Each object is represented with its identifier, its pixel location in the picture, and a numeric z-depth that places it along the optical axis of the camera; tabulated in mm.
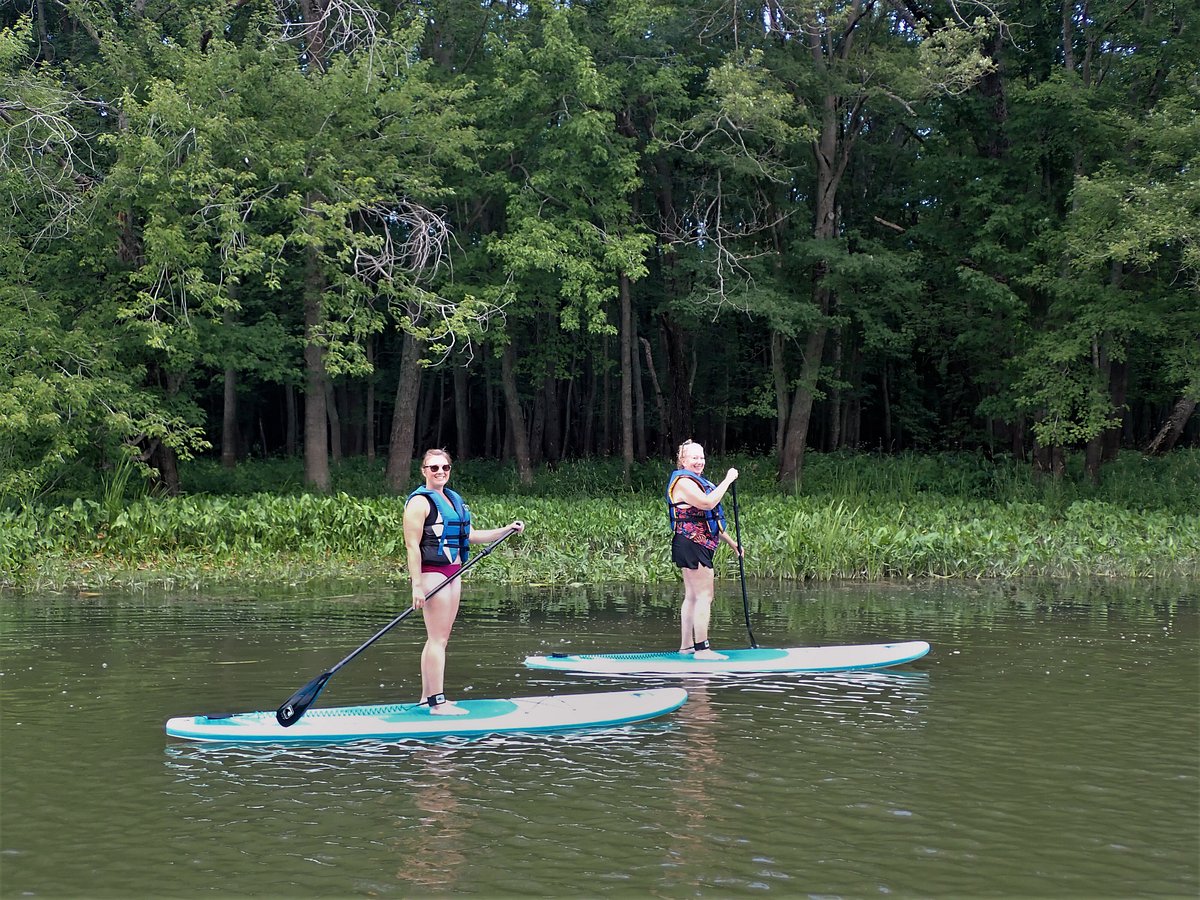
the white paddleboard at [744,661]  9094
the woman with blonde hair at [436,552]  7227
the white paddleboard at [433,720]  6902
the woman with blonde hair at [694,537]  9367
